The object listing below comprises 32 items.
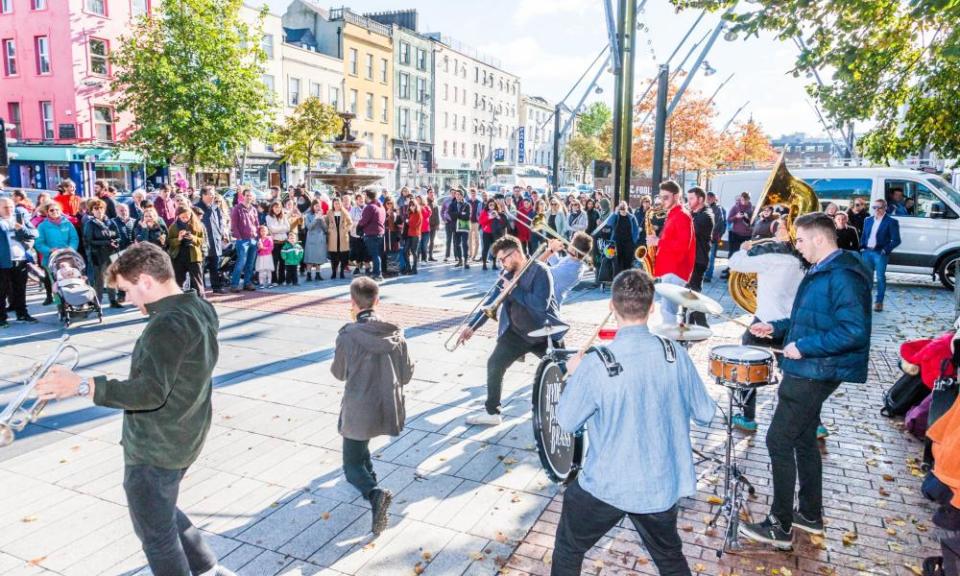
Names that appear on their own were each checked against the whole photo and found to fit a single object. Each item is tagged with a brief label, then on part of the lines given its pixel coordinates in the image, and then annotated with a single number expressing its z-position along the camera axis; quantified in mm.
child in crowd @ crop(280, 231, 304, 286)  14023
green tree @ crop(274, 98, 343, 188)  32688
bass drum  4500
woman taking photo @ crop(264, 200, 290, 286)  13977
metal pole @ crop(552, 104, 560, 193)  20625
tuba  6984
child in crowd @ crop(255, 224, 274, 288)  13461
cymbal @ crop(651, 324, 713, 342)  4211
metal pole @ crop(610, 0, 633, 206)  8961
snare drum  4137
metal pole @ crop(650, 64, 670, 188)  11547
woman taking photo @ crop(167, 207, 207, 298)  10906
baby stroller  9844
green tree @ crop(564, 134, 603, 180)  64688
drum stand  4133
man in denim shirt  2832
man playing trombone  5730
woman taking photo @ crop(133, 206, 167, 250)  11031
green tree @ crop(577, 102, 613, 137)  72500
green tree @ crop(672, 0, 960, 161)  6961
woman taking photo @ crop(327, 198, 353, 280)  15016
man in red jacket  7660
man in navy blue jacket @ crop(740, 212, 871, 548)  3799
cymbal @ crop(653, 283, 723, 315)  4125
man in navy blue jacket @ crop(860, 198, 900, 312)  11617
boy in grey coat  4285
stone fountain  18323
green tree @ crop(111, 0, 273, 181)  23656
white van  14211
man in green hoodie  2988
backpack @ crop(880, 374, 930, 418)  6520
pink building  28609
